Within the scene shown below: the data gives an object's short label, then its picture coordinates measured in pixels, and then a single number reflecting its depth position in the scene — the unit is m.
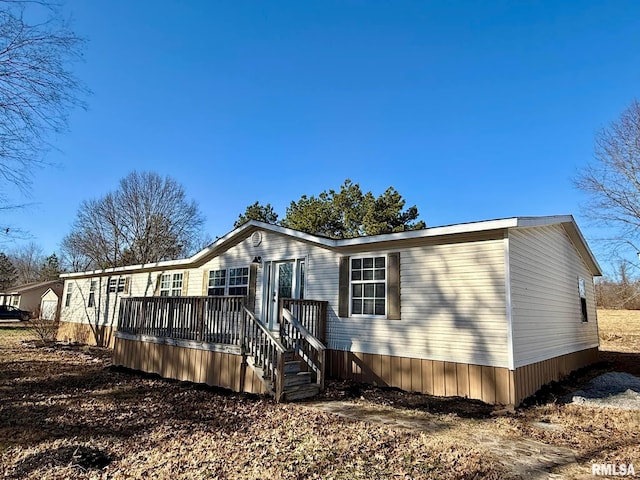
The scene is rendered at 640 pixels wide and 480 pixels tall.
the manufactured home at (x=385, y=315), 6.88
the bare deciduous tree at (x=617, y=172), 17.56
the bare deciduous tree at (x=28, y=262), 56.88
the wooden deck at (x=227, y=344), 7.13
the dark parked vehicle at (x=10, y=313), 30.87
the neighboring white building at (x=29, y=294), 39.59
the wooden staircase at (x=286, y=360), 6.72
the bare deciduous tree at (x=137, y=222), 29.77
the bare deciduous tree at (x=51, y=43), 6.22
